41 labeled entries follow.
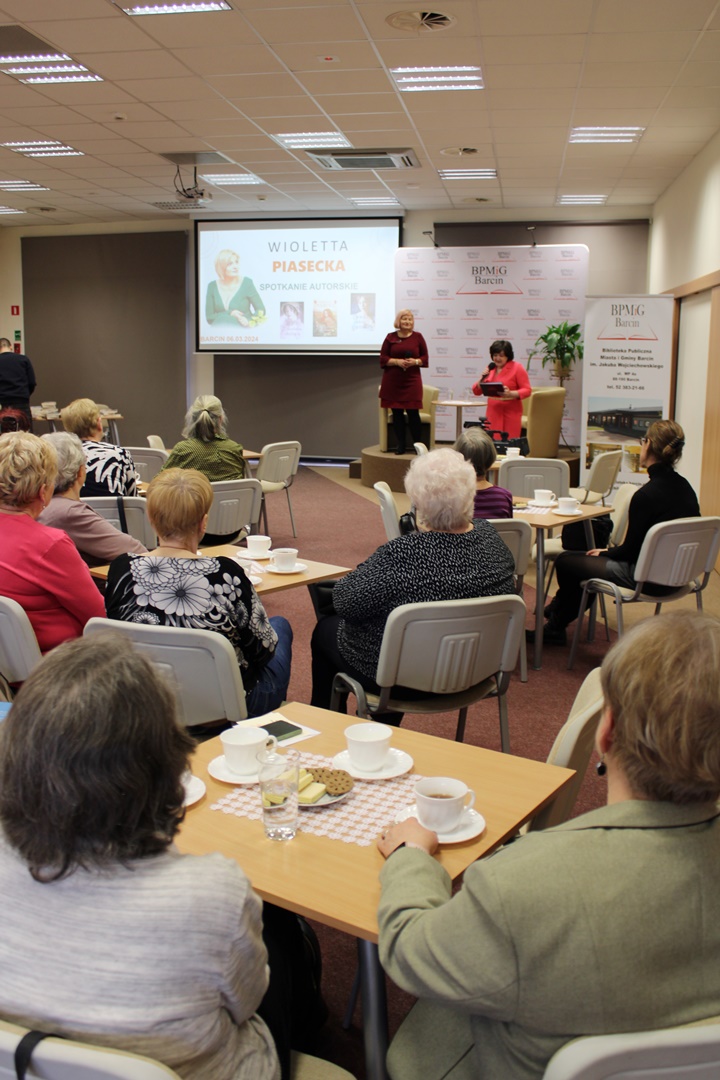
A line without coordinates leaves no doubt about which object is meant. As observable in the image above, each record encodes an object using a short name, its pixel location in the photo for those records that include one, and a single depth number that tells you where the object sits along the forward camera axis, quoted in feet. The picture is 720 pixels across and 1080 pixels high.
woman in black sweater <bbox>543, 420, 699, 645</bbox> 14.99
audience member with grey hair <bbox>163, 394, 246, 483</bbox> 19.76
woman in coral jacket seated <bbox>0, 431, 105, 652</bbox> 9.49
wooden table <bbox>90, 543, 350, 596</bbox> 11.13
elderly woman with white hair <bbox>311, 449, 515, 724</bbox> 9.26
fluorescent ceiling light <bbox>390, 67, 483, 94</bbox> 21.22
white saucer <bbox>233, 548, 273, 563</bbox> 12.45
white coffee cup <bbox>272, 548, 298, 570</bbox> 11.85
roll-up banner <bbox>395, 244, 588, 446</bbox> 38.22
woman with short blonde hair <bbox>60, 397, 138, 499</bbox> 16.24
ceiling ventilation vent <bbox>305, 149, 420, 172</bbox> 29.50
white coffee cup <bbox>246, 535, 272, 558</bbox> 12.55
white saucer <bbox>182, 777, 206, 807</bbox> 5.65
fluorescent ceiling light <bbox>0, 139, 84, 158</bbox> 29.51
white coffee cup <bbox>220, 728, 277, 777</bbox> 5.97
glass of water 5.26
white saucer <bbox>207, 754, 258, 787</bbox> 5.90
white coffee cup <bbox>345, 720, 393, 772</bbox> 5.97
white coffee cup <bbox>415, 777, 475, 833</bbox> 5.16
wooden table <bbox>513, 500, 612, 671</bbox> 15.56
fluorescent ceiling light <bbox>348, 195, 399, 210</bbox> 38.17
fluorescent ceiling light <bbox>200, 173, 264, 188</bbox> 33.37
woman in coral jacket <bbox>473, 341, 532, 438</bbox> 29.43
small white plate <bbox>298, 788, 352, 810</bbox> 5.55
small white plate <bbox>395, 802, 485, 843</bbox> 5.15
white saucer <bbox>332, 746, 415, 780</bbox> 5.96
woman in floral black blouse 8.39
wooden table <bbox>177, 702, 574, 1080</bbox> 4.68
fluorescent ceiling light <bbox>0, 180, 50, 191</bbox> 36.38
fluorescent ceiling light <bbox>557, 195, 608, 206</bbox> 36.83
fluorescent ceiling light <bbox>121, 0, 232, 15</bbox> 17.56
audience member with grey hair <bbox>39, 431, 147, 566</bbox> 12.48
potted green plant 37.27
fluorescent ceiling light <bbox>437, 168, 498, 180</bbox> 32.30
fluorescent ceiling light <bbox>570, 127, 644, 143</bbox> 26.02
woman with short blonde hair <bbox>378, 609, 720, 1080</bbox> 3.62
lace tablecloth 5.33
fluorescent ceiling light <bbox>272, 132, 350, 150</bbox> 27.32
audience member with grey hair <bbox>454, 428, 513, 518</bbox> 14.92
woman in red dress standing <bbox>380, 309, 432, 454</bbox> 32.55
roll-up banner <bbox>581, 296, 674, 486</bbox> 29.86
